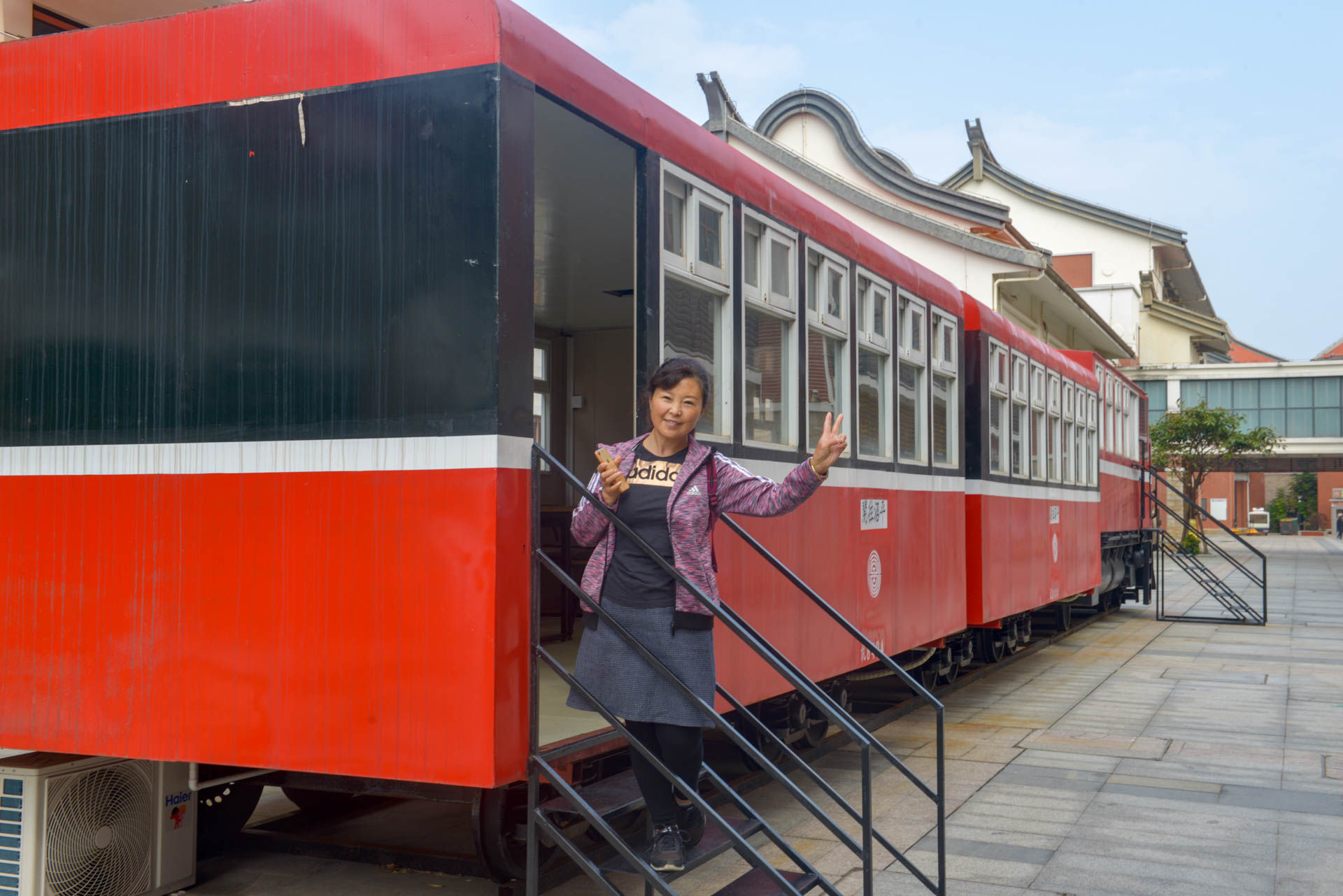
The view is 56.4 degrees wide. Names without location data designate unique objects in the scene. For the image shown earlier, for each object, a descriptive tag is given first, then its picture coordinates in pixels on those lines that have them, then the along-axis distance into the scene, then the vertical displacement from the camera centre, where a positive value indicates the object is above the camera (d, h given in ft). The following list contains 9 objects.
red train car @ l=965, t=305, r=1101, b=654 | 32.96 +0.23
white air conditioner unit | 14.92 -4.30
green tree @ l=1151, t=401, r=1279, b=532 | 131.75 +4.50
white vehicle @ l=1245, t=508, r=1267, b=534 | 240.94 -7.23
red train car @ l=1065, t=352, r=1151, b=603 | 55.93 +0.36
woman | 12.75 -0.99
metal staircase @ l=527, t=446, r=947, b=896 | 12.30 -3.42
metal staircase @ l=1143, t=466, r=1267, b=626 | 61.11 -6.76
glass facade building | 160.25 +10.42
